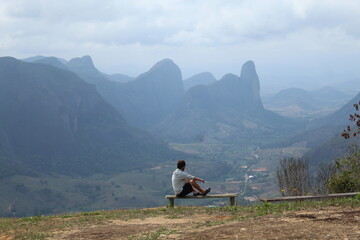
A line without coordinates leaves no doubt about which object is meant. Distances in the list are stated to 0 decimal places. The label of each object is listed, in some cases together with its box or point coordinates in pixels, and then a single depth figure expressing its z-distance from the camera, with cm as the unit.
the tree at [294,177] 3462
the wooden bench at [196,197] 1772
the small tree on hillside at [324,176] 3433
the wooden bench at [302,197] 1466
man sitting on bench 1781
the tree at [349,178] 2438
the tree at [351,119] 1628
